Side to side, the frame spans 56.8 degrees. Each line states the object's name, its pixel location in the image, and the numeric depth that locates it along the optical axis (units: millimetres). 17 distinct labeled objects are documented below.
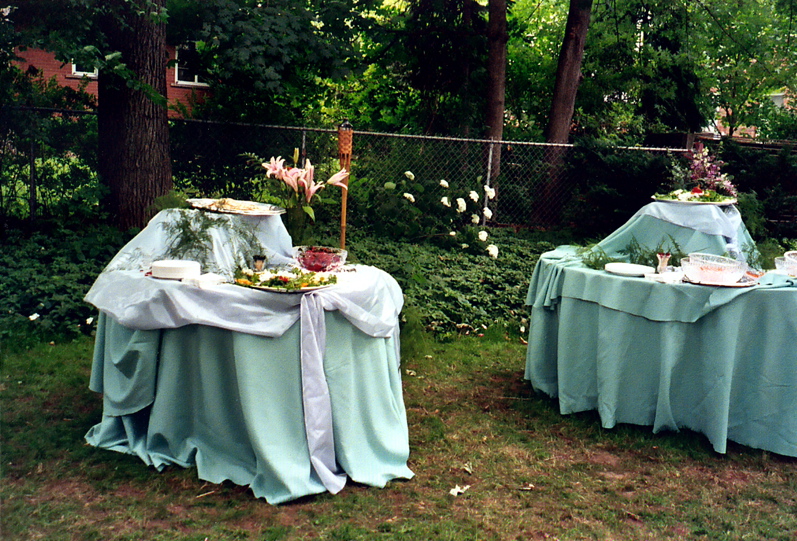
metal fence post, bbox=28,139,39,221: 7203
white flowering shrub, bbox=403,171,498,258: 8344
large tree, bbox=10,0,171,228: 6285
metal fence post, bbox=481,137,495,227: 9270
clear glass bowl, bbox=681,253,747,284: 4098
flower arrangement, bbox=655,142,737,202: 7832
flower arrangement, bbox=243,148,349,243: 4340
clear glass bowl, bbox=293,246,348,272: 3842
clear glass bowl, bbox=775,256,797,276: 4422
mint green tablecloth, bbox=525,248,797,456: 4031
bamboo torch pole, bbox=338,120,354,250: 4961
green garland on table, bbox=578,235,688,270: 4684
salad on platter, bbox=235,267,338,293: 3439
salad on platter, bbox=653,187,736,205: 5969
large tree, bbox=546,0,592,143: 10484
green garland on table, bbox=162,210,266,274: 4102
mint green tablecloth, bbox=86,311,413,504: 3412
